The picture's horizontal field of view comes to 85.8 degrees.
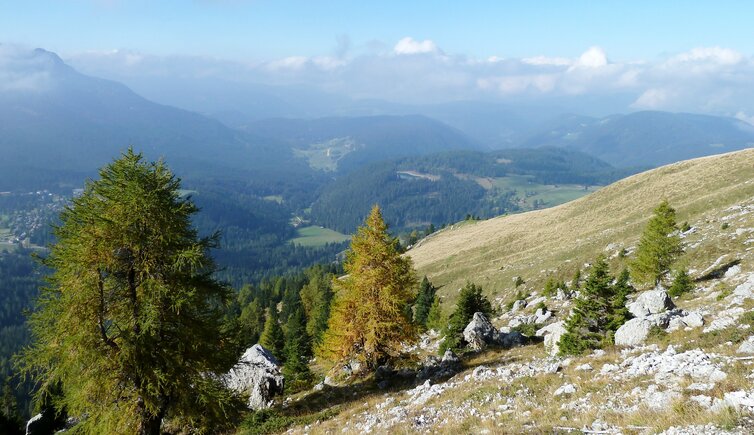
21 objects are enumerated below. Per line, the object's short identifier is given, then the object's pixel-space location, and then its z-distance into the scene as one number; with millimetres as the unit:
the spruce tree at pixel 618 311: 20672
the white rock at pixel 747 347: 11926
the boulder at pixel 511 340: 26312
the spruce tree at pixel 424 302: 56125
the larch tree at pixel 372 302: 22453
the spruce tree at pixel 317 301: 61306
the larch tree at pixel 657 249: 32094
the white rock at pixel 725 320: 15667
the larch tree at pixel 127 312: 13172
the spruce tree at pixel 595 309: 20953
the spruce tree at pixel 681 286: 28594
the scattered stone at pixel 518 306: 44044
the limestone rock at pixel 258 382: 22641
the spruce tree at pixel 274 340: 52625
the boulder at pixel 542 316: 33594
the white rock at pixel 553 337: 21891
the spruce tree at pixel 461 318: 28266
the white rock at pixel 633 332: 17891
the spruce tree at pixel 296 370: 27812
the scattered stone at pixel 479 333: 26781
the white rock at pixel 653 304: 20922
